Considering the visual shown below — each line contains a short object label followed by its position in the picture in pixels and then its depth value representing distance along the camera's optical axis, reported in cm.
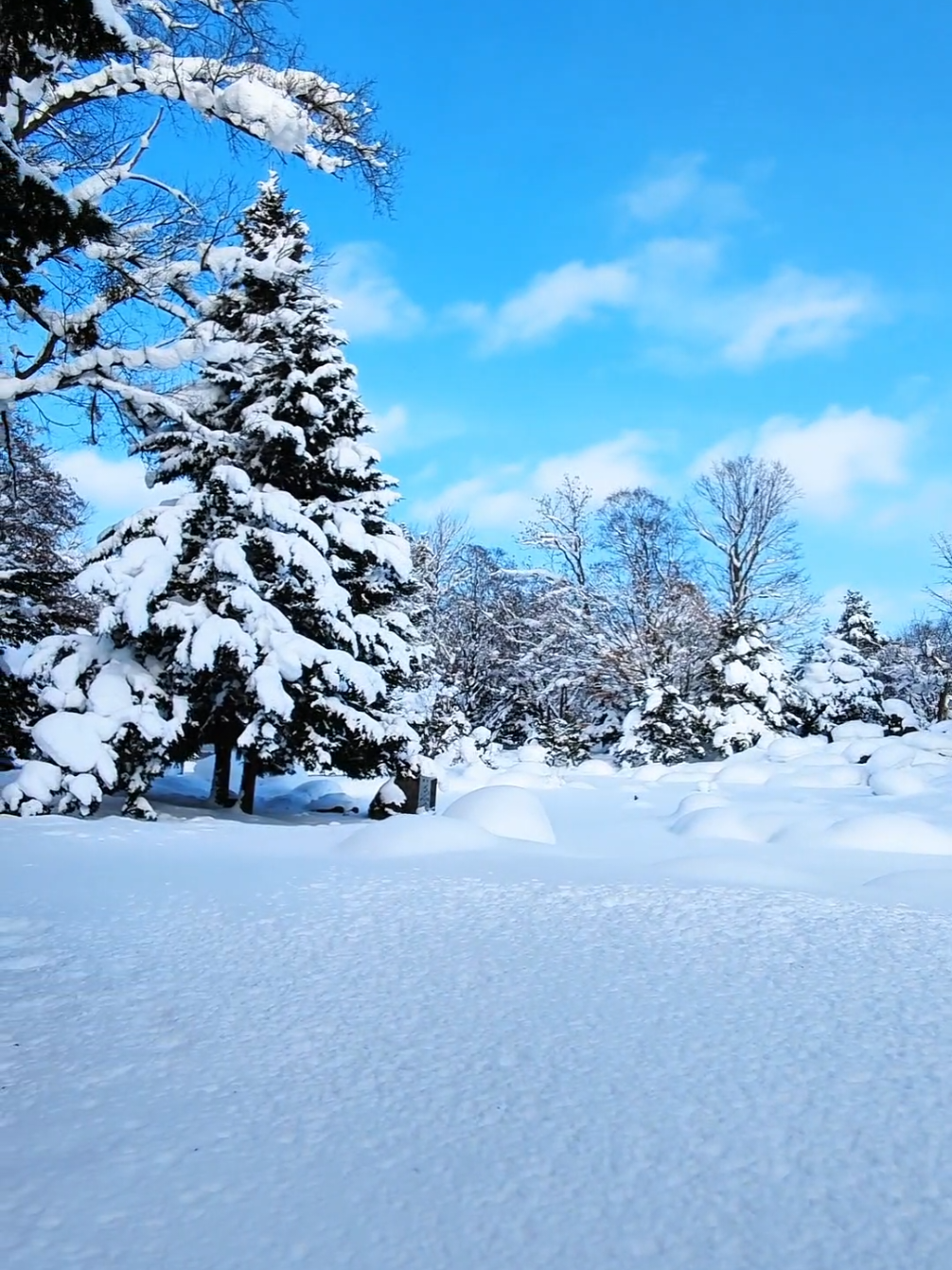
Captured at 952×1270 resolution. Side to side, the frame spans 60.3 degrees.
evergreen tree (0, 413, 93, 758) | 935
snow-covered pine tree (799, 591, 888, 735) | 2452
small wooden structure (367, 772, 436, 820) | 1130
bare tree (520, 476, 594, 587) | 2648
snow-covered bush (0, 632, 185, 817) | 827
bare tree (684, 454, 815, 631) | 2581
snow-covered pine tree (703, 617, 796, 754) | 2100
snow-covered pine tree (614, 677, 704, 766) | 2081
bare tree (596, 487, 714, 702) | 2311
